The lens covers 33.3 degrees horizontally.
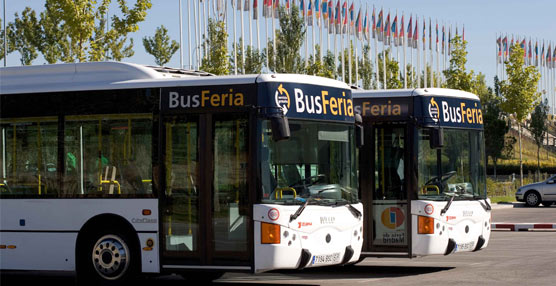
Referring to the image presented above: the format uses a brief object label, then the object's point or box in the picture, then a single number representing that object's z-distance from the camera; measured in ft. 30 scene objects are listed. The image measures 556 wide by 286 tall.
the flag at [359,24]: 197.36
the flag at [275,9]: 171.53
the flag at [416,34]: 215.10
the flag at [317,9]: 182.09
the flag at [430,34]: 224.04
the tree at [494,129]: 195.31
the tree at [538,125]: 200.75
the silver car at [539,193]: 122.21
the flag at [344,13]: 191.21
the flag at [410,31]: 211.20
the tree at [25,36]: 147.95
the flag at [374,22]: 201.16
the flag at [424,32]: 221.87
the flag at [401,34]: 207.72
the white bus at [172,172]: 37.86
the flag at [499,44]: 248.69
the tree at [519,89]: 156.46
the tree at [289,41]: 168.04
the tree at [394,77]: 167.69
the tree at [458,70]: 160.66
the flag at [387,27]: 202.65
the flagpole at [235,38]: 167.07
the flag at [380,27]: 202.26
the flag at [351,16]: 193.26
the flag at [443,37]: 232.32
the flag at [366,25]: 198.49
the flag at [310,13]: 178.38
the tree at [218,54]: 121.08
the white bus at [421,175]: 46.60
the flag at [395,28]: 204.03
